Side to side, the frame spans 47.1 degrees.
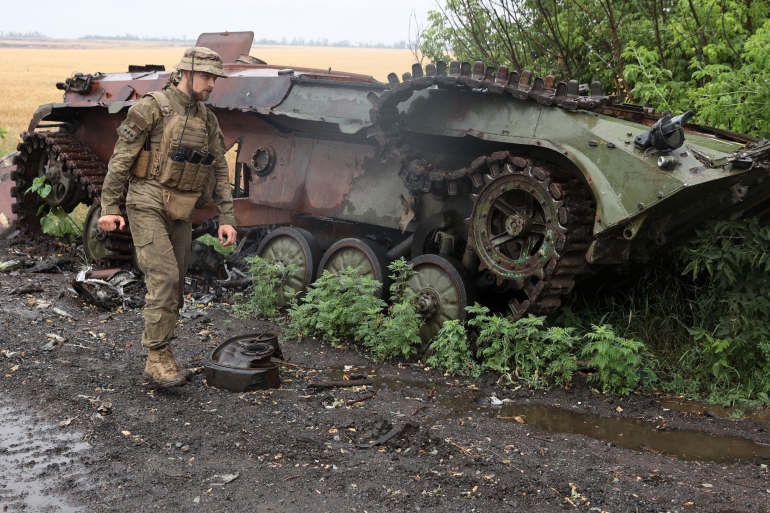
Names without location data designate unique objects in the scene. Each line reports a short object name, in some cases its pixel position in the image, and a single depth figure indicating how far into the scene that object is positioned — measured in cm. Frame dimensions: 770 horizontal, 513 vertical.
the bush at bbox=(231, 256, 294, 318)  833
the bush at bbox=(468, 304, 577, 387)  653
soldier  601
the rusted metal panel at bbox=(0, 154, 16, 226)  1171
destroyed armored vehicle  609
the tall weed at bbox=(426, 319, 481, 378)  680
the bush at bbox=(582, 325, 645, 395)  626
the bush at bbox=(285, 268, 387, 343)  743
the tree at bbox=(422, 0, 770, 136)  748
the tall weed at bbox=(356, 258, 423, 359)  701
